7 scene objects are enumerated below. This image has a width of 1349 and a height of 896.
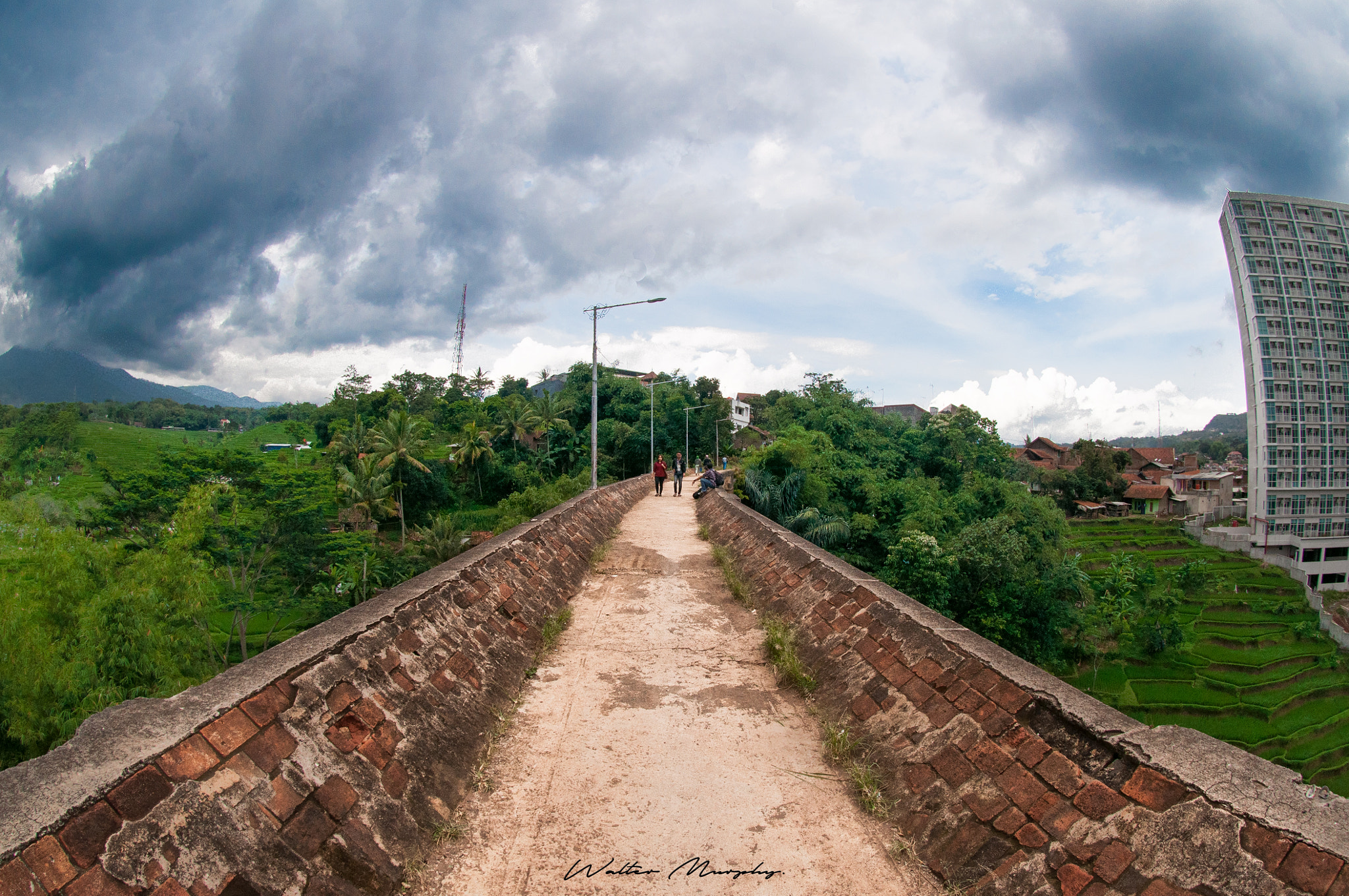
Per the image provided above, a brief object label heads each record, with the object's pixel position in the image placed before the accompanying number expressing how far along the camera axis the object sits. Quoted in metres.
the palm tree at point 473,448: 42.22
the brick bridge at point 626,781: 1.77
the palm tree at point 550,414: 44.06
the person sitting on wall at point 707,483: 15.84
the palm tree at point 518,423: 44.16
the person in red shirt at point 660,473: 19.05
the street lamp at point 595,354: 16.50
